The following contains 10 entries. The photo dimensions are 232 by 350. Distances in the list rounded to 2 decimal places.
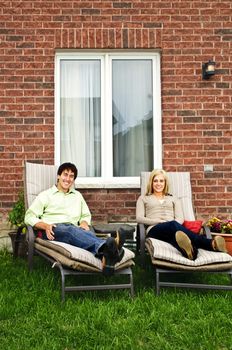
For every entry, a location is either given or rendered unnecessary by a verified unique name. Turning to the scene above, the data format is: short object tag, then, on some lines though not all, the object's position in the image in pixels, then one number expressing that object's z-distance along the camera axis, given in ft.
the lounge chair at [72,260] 13.06
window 21.47
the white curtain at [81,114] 21.49
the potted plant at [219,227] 18.19
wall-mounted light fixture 20.59
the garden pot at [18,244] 17.97
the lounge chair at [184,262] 13.51
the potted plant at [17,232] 18.04
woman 15.01
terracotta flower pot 17.53
